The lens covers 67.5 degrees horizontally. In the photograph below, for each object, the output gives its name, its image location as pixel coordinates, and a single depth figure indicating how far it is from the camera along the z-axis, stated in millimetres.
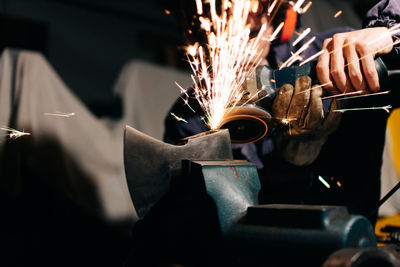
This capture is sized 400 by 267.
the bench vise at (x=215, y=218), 510
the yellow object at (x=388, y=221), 1513
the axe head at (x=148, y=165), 725
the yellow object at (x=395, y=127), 1603
